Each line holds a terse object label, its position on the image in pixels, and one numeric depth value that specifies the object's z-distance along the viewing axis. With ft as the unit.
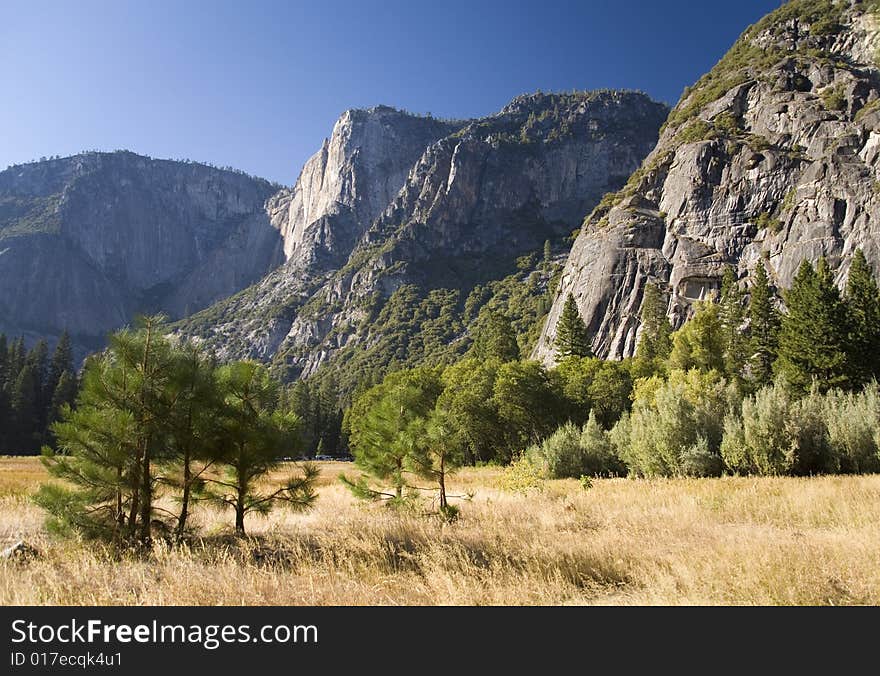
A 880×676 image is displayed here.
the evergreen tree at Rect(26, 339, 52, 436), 231.09
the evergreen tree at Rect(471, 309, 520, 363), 239.30
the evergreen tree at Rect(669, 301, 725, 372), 139.64
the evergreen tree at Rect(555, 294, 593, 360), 206.39
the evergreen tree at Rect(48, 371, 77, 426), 220.43
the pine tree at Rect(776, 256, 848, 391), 108.27
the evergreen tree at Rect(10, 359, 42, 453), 218.59
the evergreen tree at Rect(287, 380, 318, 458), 273.54
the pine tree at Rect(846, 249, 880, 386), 110.42
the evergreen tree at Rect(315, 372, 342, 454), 276.41
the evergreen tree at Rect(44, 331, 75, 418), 246.06
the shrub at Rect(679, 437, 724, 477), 61.11
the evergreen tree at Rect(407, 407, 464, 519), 39.99
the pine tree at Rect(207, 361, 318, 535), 28.78
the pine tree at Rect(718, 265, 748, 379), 143.42
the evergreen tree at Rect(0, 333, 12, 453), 215.72
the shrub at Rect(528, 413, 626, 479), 80.12
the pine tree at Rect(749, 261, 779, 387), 140.77
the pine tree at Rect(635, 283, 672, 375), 160.39
